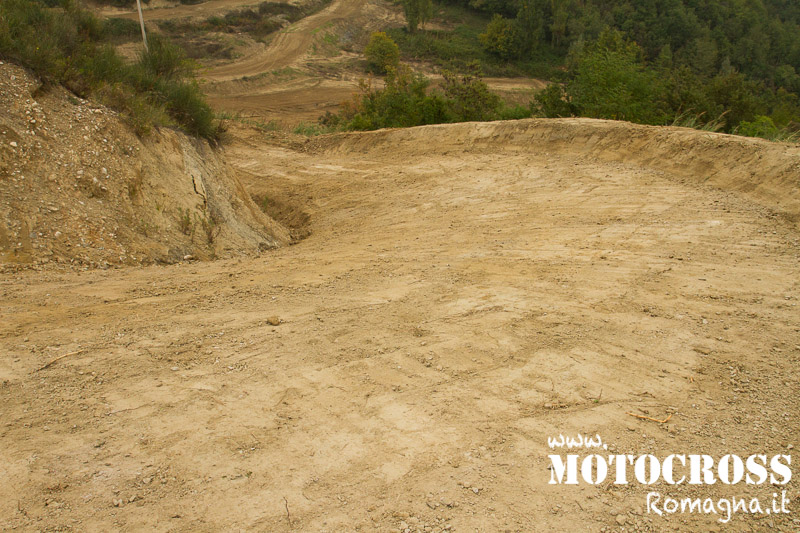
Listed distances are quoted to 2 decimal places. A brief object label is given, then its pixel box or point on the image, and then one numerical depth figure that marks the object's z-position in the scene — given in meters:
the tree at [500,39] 46.22
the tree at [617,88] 12.59
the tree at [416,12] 45.53
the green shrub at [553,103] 14.16
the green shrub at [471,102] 16.09
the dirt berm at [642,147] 7.49
